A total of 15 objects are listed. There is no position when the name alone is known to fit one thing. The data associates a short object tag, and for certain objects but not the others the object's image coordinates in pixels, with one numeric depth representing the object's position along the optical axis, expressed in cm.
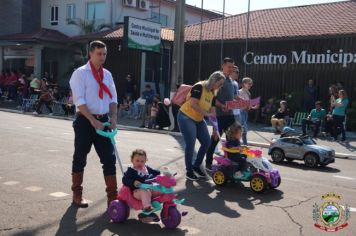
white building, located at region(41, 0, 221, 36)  3075
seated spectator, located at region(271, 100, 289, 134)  1582
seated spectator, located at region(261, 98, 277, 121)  1956
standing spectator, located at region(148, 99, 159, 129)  1662
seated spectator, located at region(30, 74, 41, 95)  2389
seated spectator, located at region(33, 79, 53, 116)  2109
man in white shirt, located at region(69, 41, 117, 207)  541
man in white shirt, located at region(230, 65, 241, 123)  874
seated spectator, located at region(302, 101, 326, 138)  1552
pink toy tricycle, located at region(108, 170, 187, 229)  499
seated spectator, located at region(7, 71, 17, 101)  2810
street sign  2005
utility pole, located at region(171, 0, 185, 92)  1603
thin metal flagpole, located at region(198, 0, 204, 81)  2132
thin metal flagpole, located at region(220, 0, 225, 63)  2162
